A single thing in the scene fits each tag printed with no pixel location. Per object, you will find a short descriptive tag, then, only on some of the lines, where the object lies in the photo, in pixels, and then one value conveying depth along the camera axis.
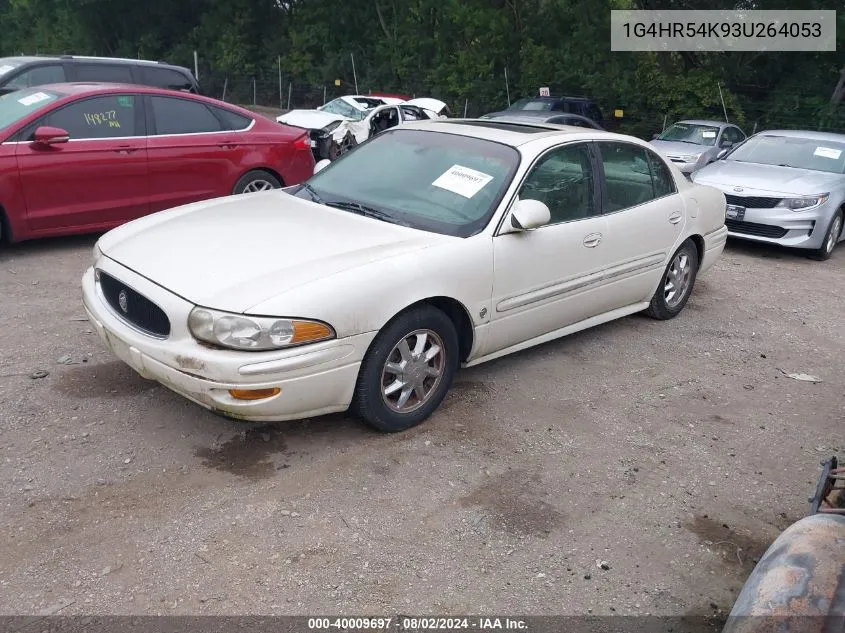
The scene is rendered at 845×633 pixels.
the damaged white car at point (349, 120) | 13.34
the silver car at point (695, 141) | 14.35
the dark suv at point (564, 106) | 18.34
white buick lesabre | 3.64
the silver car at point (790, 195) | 8.83
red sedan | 6.66
